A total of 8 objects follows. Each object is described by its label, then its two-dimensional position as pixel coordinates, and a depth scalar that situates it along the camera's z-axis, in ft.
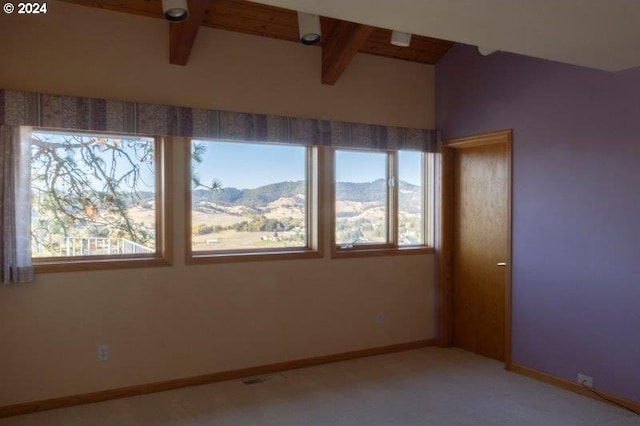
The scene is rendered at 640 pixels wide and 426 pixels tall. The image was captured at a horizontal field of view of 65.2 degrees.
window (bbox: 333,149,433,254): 15.10
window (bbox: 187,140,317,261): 13.08
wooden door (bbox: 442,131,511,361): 14.34
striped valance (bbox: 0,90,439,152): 10.69
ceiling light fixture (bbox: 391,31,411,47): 11.69
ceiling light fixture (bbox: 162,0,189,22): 9.59
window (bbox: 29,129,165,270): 11.34
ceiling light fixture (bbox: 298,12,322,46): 10.89
